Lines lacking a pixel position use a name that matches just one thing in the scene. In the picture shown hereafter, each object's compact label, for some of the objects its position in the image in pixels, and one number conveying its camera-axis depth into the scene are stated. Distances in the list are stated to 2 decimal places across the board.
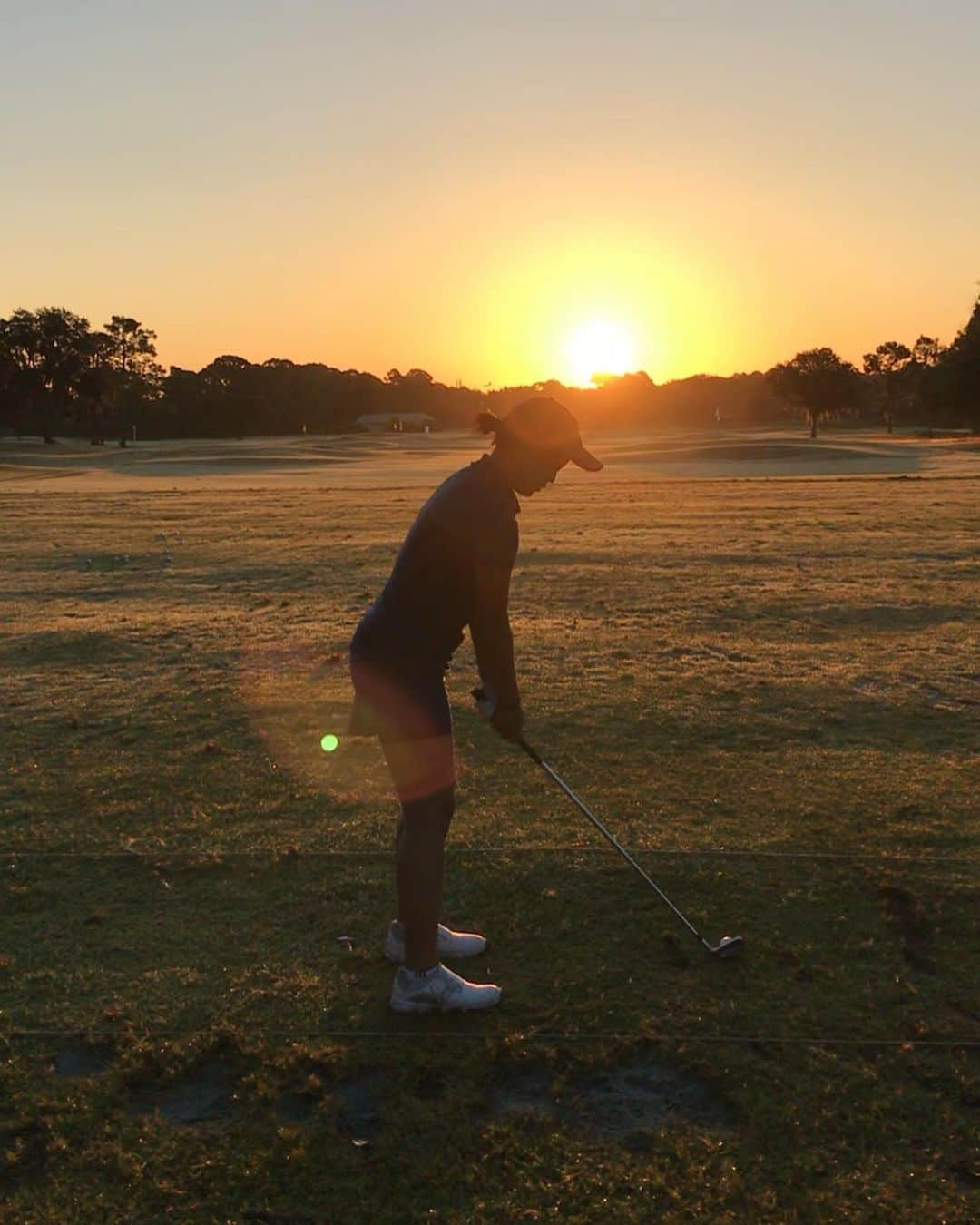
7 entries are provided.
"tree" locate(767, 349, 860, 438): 87.62
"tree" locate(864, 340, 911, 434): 101.06
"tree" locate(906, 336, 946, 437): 74.25
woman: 4.19
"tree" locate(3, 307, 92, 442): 81.75
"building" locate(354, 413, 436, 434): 115.62
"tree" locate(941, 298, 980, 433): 69.62
